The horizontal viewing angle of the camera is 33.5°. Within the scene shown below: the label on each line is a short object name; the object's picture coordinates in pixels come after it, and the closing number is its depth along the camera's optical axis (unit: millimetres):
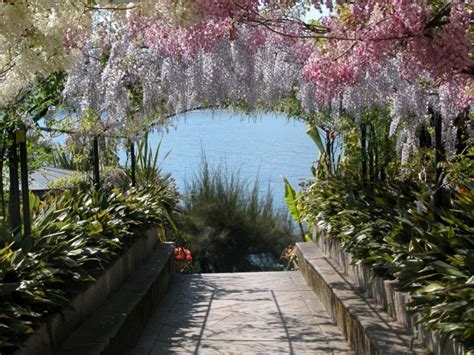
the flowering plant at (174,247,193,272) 11289
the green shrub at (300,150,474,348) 3951
